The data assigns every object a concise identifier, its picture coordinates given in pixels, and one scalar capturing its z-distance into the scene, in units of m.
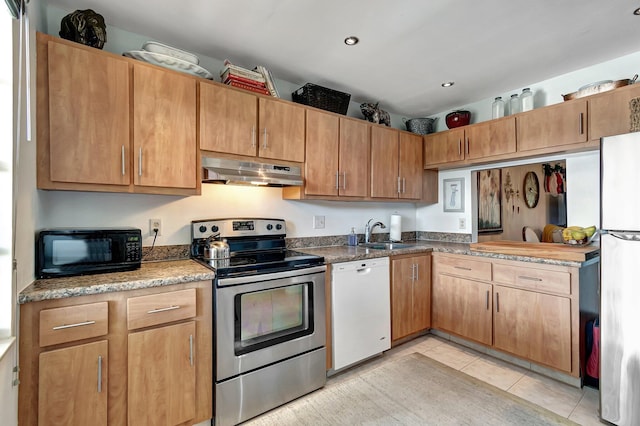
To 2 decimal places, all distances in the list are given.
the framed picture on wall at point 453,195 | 3.43
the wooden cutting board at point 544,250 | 2.14
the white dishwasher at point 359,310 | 2.30
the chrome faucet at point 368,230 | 3.26
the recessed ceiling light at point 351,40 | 2.03
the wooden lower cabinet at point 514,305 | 2.16
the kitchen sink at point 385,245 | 3.20
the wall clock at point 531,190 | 3.36
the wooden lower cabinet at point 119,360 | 1.30
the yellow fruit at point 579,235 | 2.41
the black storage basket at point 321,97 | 2.58
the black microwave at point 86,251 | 1.51
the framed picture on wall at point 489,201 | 3.38
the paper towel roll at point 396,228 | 3.40
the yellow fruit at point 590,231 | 2.42
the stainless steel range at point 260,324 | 1.74
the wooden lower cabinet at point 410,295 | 2.72
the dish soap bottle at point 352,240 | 3.12
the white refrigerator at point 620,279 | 1.64
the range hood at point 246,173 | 1.99
